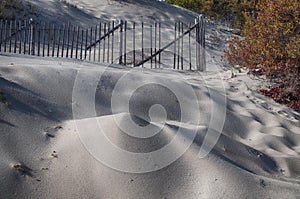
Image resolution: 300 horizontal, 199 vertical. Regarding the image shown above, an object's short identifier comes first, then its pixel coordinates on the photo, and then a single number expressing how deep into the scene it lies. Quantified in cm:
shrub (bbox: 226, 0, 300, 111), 859
